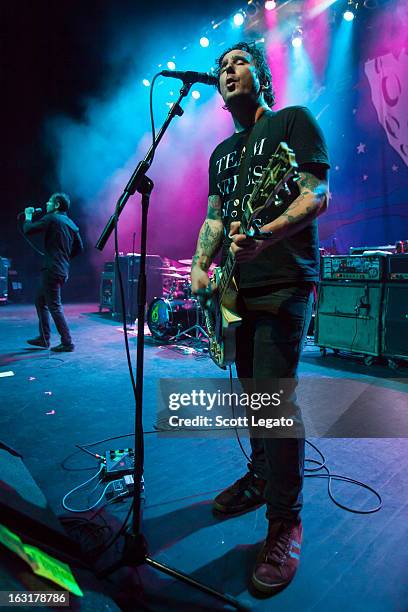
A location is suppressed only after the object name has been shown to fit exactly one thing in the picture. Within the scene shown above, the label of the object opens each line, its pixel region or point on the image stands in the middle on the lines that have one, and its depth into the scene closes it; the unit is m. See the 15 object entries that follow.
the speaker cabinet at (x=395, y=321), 4.42
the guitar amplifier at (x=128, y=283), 8.61
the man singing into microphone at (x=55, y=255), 5.03
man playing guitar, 1.37
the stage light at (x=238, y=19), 9.07
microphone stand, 1.30
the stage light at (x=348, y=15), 7.82
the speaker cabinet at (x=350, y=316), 4.68
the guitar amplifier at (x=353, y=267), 4.66
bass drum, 6.04
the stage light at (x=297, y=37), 8.84
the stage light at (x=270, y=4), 8.52
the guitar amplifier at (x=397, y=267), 4.43
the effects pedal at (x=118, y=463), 2.05
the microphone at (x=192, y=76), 2.03
